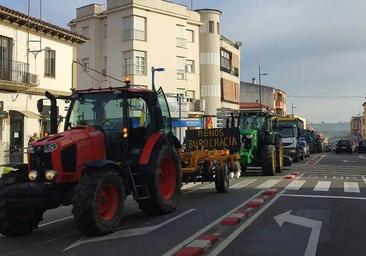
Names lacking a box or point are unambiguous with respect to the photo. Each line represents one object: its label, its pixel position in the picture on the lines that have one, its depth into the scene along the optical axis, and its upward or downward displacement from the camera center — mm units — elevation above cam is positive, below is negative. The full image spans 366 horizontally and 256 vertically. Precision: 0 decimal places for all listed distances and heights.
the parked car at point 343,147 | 65375 -585
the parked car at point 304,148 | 43094 -452
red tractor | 9086 -421
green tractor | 22906 -30
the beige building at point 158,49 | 50875 +9158
